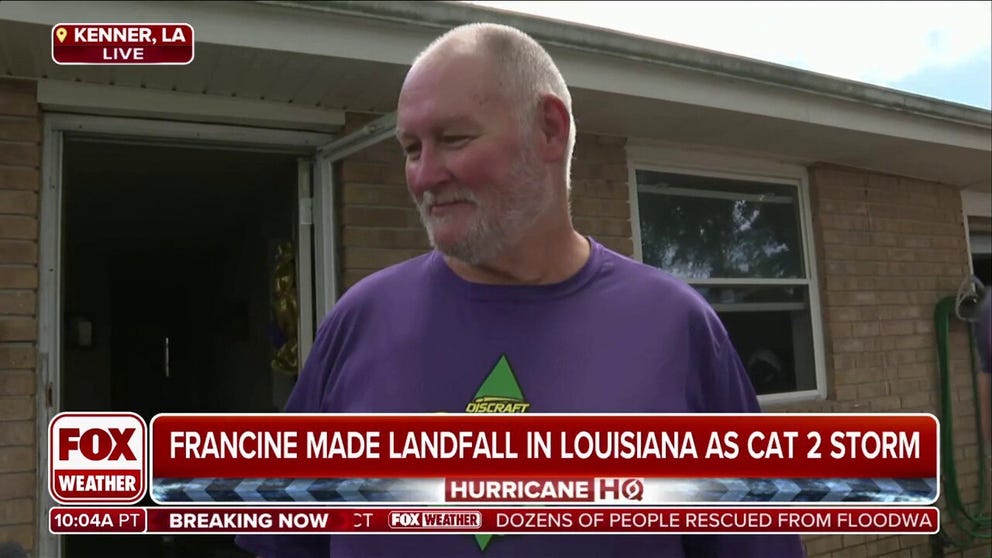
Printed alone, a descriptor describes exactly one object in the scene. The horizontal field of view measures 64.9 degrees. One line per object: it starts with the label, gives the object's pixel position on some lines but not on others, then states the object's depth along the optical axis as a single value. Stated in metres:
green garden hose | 4.55
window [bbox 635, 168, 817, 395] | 3.84
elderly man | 1.17
